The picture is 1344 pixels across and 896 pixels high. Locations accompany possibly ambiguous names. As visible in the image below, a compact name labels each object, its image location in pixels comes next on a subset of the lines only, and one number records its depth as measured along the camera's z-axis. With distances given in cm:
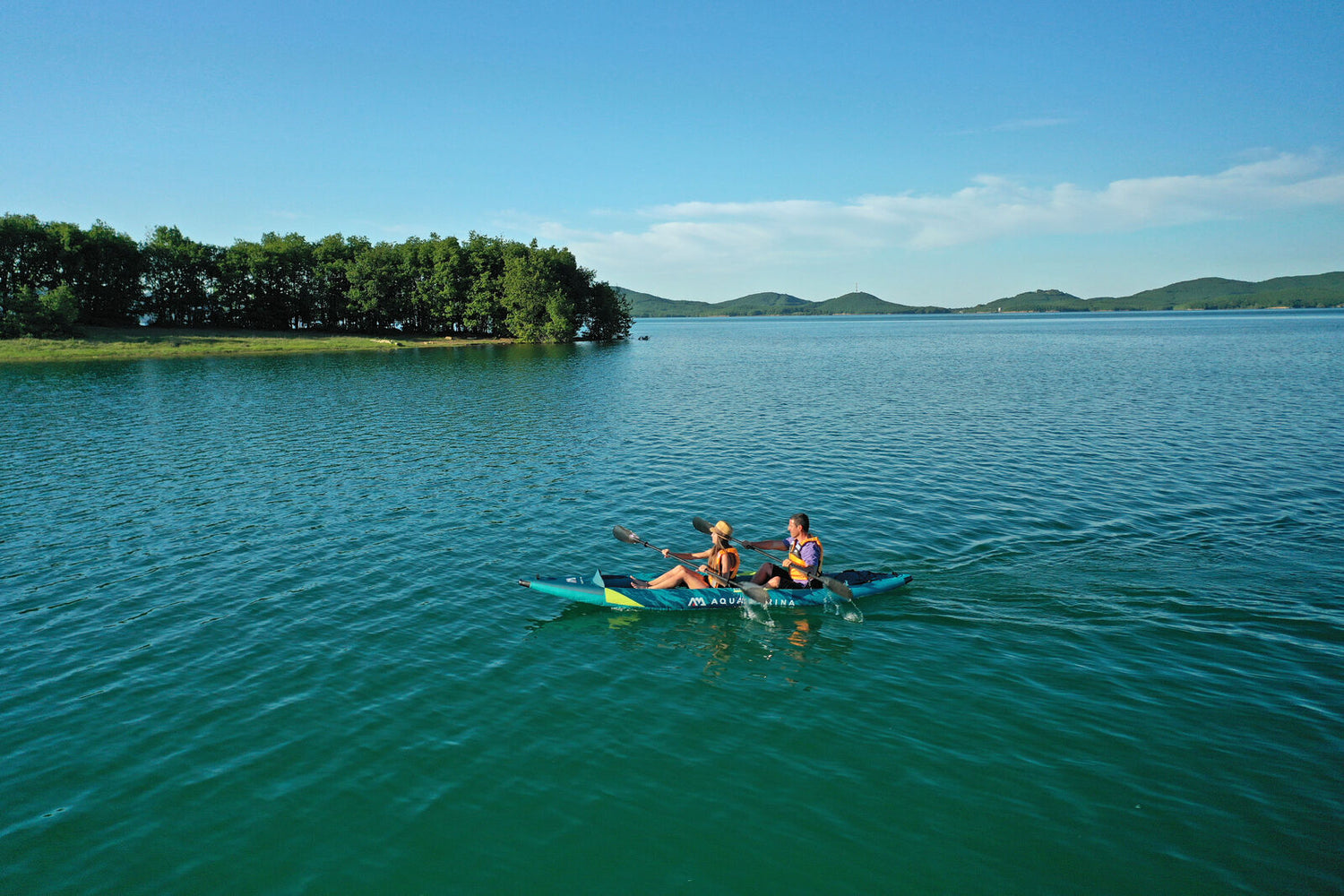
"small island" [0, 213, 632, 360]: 8775
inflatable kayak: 1656
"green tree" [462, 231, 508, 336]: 11112
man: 1688
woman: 1691
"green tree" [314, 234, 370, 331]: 10956
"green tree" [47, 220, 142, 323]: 8738
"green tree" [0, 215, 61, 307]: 8256
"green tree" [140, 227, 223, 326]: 9744
